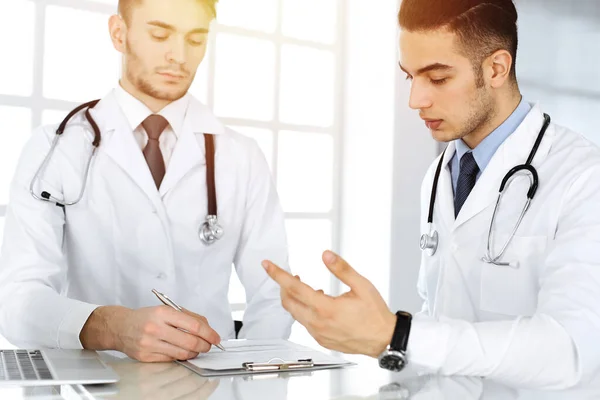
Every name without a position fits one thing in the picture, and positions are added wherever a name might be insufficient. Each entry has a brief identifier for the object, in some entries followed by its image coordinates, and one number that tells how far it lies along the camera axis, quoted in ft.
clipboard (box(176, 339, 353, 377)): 3.28
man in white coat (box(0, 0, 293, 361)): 5.03
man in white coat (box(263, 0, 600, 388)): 3.20
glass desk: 2.81
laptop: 2.87
